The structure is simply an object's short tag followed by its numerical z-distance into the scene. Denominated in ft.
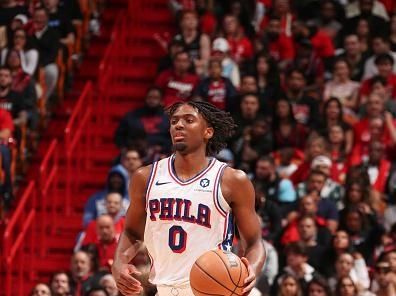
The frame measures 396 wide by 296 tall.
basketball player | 27.78
